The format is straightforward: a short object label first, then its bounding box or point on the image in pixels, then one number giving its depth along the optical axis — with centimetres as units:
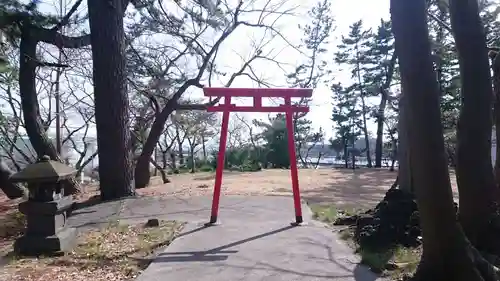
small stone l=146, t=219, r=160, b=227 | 648
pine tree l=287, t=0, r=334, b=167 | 2155
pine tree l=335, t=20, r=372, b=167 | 2538
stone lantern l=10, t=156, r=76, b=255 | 489
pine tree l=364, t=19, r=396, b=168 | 2261
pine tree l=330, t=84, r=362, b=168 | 2639
